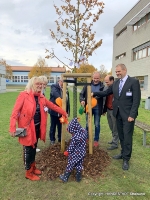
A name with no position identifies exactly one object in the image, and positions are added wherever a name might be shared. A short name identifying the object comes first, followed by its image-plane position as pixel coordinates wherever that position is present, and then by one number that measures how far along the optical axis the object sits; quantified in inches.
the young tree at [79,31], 134.8
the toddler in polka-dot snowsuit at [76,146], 101.1
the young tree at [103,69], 1808.4
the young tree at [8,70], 1951.9
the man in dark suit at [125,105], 114.2
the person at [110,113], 148.4
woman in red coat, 98.1
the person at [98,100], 137.3
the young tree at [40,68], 1756.9
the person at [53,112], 147.4
